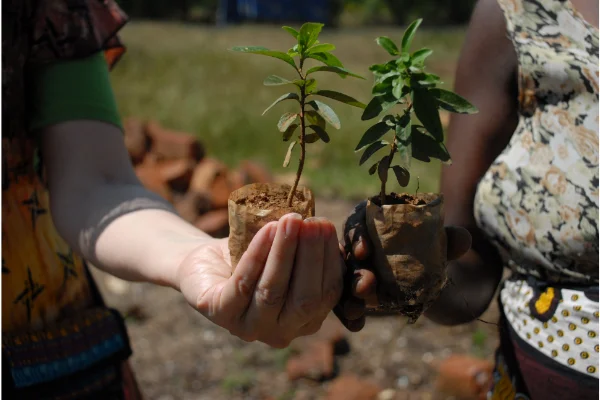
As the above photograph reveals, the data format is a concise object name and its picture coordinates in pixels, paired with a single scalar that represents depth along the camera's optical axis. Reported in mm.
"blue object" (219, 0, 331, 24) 14555
